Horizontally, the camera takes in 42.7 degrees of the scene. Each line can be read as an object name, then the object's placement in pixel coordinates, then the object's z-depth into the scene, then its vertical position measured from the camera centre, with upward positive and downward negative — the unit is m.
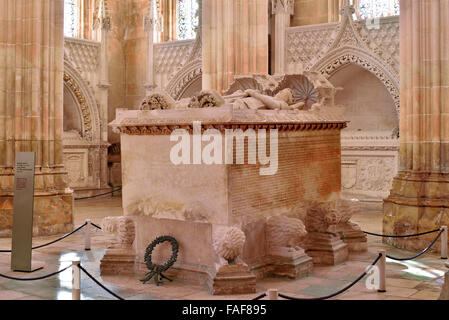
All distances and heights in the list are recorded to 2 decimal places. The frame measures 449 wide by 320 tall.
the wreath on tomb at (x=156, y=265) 5.30 -0.92
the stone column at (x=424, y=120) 7.04 +0.55
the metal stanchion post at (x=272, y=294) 3.69 -0.84
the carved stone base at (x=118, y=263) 5.70 -1.00
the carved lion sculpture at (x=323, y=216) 6.29 -0.59
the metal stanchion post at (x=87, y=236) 7.20 -0.93
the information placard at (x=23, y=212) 5.77 -0.50
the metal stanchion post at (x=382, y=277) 5.01 -1.00
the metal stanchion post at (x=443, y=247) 6.48 -0.95
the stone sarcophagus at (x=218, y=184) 5.13 -0.20
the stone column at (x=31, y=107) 8.42 +0.82
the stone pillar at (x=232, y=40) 9.34 +2.02
